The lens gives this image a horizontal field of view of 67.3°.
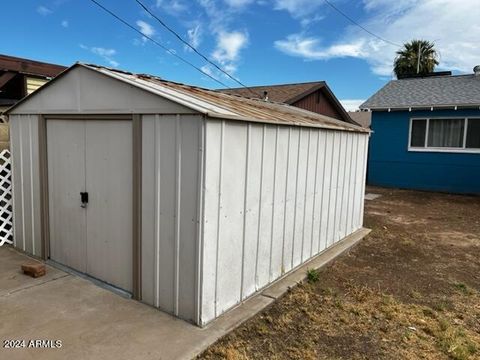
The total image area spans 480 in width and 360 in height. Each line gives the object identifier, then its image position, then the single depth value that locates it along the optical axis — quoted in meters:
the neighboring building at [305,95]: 15.12
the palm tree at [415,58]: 27.95
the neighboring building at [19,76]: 7.07
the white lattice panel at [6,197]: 5.14
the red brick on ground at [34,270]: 4.11
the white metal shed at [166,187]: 3.11
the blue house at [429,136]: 11.72
